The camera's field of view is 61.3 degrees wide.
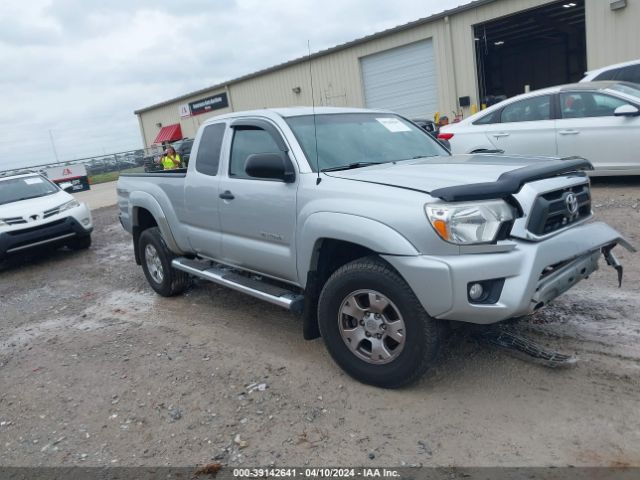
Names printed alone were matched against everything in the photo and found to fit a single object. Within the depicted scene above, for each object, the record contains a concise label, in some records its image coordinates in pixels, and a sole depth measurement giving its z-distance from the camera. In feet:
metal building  45.91
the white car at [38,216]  28.07
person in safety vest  48.73
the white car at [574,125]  25.40
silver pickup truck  9.89
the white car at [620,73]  32.14
